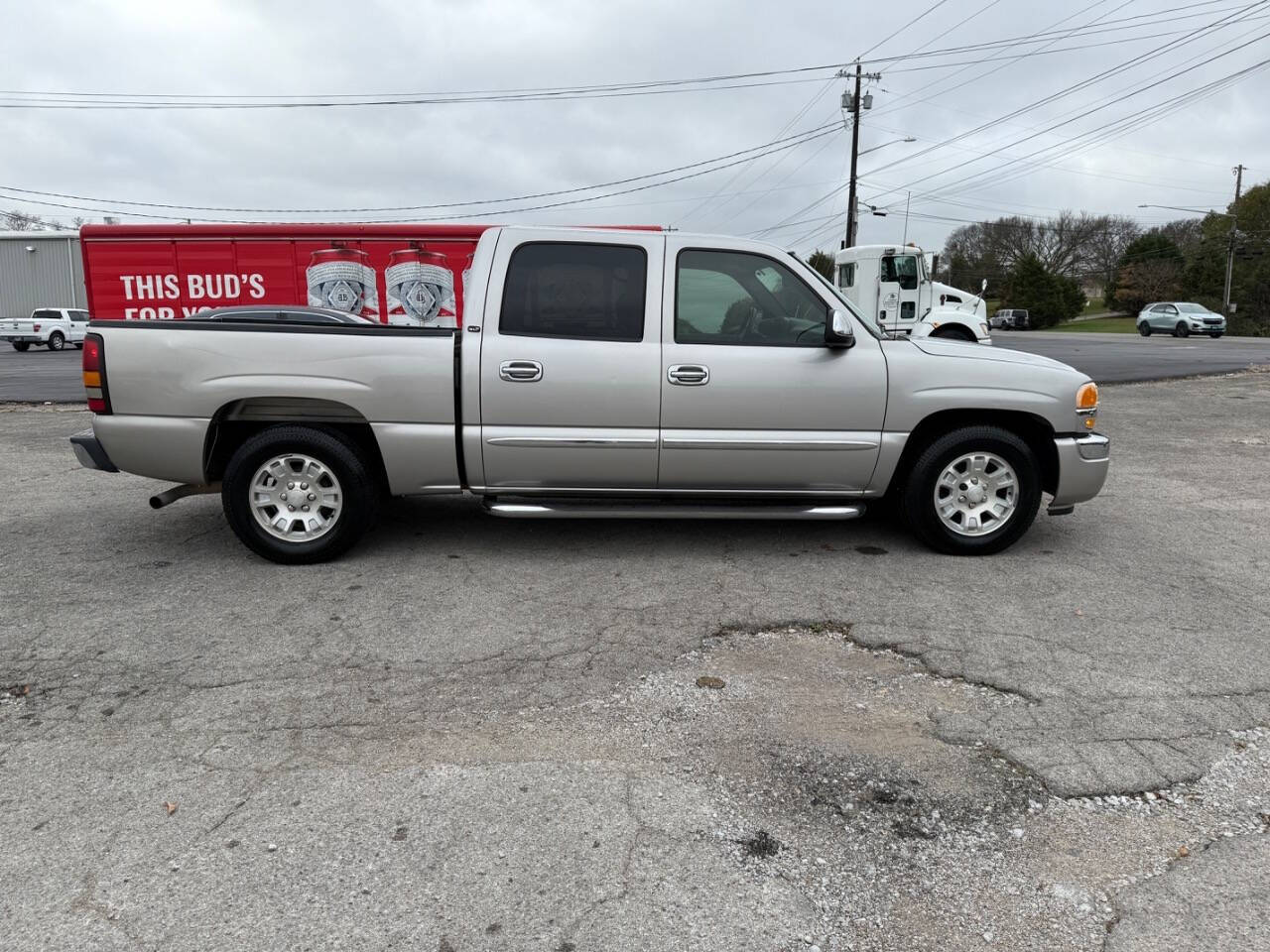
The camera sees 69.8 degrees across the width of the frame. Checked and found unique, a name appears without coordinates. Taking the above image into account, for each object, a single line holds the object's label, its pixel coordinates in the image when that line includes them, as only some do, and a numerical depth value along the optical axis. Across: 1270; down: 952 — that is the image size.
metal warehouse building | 36.87
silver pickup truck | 5.10
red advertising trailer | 16.12
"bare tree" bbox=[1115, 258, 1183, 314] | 67.12
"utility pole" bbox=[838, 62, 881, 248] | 39.12
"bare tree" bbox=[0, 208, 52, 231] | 55.38
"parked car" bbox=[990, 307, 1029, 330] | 62.12
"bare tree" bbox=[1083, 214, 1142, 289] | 85.75
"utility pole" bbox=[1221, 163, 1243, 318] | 56.84
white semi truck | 19.38
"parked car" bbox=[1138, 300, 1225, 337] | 40.62
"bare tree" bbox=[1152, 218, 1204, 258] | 74.82
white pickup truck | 32.16
